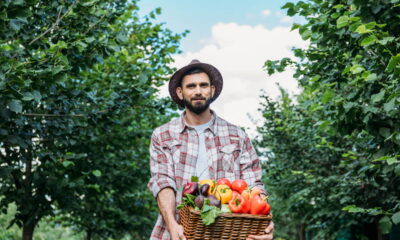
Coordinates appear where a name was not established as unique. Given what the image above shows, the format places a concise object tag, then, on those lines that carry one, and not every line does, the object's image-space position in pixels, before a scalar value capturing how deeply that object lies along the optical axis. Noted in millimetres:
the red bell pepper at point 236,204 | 2870
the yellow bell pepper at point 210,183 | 3018
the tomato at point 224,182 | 3108
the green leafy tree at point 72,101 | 5047
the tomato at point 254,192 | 2950
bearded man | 3439
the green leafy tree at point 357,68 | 4398
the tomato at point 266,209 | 2898
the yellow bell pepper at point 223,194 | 2967
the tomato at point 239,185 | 3051
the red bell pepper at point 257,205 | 2863
